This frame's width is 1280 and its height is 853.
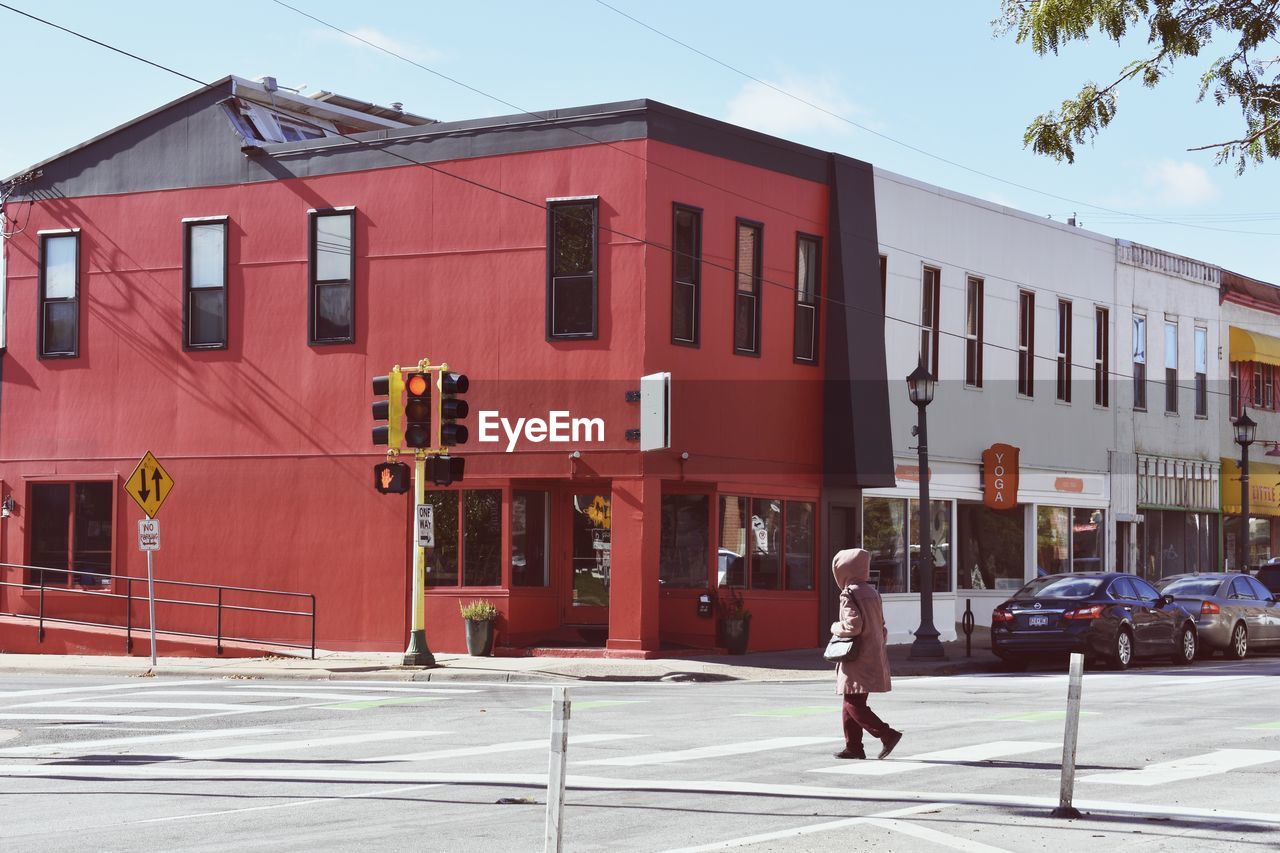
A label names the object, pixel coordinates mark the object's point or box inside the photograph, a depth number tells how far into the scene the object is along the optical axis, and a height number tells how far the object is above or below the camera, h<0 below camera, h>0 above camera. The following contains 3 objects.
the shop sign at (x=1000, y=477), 34.56 +0.63
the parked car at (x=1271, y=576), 35.62 -1.47
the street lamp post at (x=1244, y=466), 37.06 +0.95
